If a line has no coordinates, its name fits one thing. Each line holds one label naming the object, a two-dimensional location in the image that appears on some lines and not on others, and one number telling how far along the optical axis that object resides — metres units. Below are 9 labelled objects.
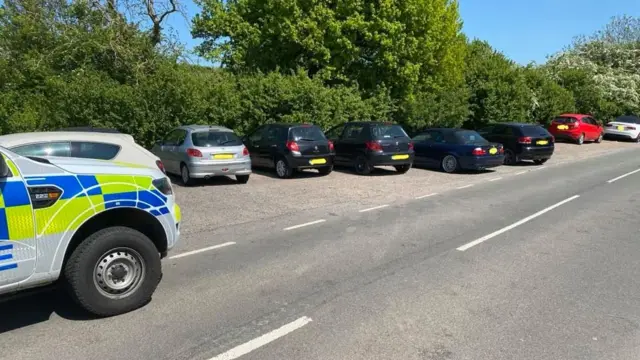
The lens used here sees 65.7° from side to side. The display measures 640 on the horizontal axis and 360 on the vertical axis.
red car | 26.62
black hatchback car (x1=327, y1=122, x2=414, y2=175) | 14.37
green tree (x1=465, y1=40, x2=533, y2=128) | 26.61
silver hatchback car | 11.84
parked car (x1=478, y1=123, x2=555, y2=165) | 17.45
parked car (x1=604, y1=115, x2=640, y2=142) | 30.22
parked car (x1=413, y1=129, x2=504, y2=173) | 15.17
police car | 3.73
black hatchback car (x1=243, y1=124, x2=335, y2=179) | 13.47
